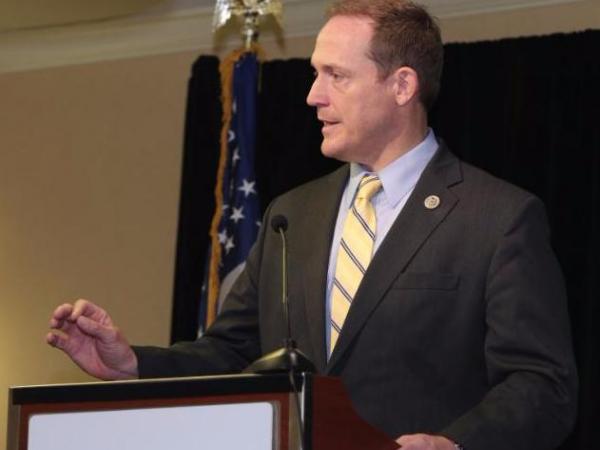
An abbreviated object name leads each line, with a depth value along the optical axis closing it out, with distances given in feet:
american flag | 20.54
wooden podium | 12.60
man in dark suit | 13.64
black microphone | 12.63
